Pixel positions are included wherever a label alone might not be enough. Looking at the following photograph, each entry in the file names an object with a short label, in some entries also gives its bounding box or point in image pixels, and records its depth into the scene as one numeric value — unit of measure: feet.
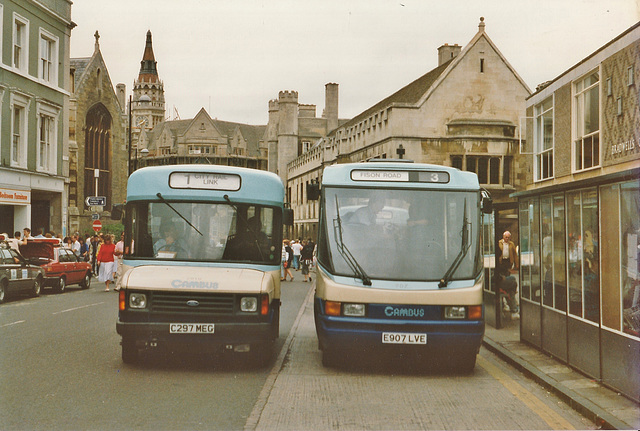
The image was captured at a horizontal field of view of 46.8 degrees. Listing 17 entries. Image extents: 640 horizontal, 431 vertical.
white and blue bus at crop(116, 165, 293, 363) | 29.22
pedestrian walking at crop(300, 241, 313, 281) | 103.61
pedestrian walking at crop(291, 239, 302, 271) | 137.39
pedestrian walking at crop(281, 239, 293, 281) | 104.63
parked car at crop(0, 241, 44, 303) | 61.77
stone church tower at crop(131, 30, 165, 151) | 528.22
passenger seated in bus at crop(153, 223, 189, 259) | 31.78
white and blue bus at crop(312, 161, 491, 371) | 29.76
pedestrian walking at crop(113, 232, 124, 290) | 74.48
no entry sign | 116.37
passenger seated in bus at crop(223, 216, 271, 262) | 32.01
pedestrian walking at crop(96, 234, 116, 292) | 81.05
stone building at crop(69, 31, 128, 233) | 199.11
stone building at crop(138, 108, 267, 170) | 418.72
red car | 73.87
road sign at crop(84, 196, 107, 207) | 109.91
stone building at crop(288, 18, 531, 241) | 160.25
